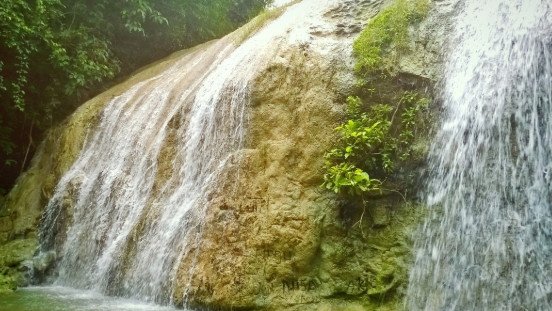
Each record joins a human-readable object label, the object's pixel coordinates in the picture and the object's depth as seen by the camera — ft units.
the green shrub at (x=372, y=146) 16.56
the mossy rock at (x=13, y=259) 23.09
